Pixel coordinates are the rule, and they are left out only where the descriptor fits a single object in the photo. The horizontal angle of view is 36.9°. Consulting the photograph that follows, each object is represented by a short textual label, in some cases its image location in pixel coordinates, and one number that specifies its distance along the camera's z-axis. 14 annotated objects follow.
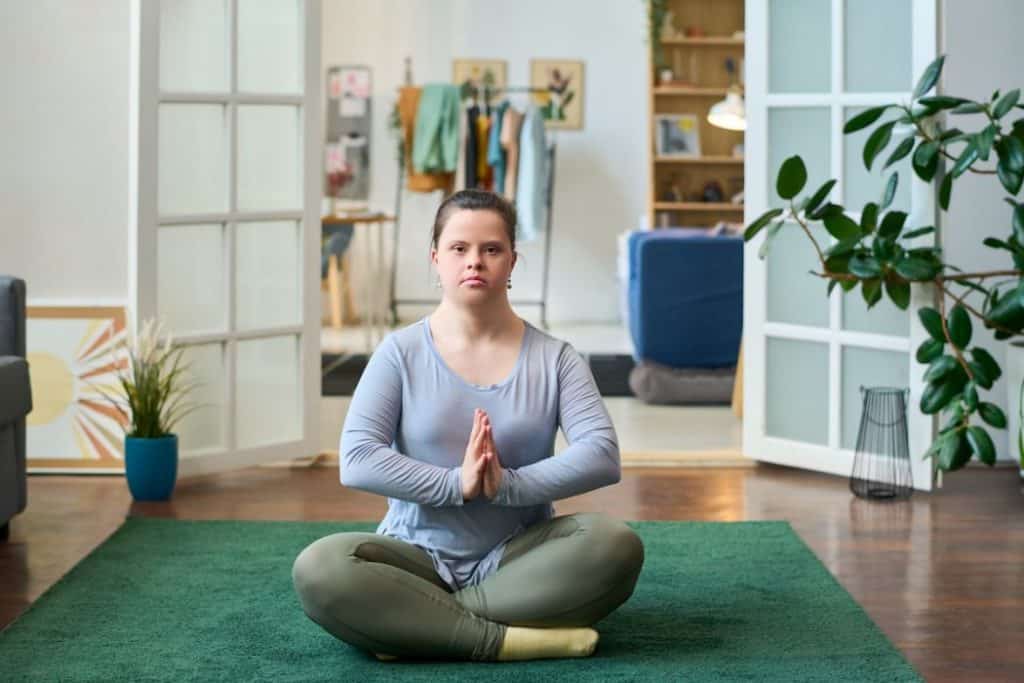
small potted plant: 4.70
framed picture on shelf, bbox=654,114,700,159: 10.15
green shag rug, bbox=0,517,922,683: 2.98
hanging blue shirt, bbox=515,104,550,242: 9.11
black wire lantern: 4.85
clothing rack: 9.93
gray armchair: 4.05
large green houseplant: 4.37
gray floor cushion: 6.89
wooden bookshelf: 10.05
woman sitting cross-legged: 2.96
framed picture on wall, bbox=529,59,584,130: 10.41
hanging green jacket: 8.89
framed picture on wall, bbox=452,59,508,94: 10.35
